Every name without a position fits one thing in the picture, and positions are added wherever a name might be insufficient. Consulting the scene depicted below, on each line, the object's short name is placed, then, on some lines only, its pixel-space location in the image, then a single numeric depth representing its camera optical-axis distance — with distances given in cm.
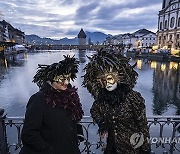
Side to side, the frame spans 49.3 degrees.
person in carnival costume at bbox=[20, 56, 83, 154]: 218
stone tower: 16215
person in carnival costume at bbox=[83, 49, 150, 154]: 237
